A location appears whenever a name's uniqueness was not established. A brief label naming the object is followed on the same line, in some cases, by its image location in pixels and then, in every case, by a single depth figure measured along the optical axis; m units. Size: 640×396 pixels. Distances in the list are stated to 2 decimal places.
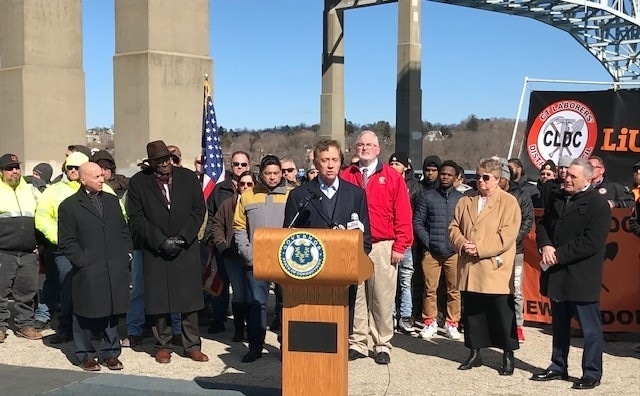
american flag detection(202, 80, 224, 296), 8.30
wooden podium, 4.53
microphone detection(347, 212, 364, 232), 5.87
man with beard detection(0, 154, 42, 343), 7.98
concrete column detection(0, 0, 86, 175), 12.76
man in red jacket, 7.03
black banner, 9.45
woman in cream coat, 6.65
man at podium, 6.05
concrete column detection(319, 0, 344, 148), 25.03
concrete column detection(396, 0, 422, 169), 21.48
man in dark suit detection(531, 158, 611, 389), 6.26
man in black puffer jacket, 8.24
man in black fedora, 6.94
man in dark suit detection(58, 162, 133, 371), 6.75
